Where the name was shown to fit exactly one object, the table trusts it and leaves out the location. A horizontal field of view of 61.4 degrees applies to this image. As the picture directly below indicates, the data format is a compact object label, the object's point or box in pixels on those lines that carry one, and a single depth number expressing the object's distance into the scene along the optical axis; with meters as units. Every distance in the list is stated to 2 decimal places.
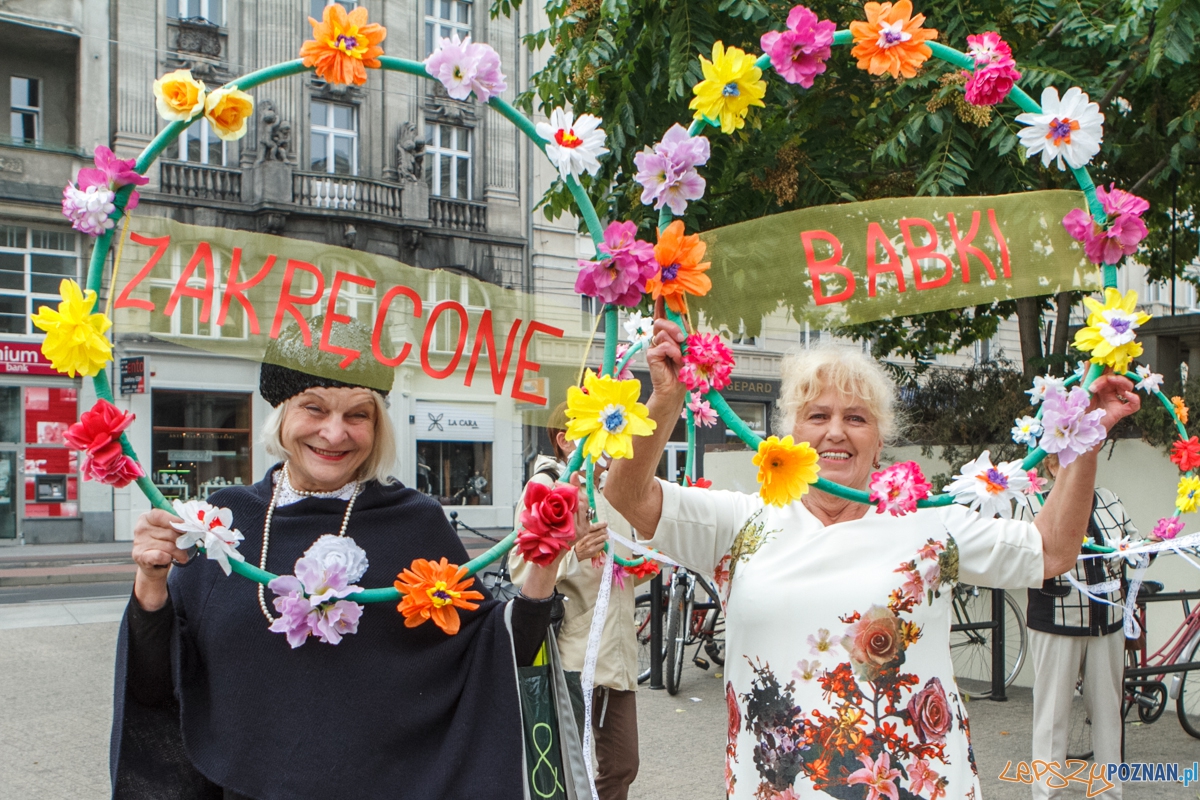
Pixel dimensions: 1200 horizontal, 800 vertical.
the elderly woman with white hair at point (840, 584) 2.28
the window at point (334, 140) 21.92
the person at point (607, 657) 4.33
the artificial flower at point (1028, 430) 2.39
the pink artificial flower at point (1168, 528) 4.76
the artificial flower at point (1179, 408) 4.75
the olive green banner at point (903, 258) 2.54
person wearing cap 2.30
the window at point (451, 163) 22.47
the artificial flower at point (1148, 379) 3.92
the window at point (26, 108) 20.03
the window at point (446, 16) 21.61
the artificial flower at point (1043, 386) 2.35
